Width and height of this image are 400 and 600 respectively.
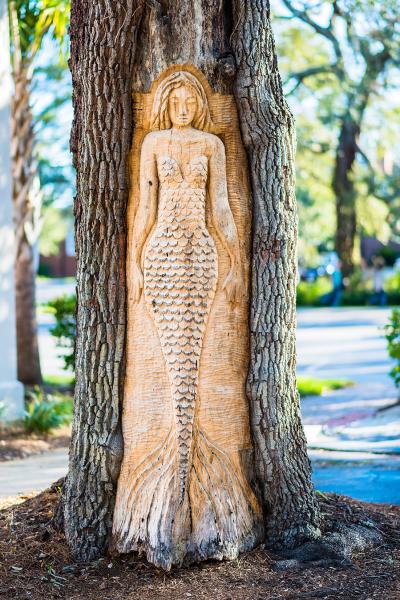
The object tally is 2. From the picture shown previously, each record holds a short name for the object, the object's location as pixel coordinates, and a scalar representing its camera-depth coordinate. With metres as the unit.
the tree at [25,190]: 11.02
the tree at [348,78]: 16.17
